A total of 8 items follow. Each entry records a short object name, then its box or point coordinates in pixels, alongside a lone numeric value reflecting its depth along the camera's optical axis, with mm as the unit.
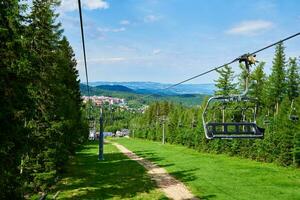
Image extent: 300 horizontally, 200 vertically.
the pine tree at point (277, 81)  67812
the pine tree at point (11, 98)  12820
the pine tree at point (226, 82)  61281
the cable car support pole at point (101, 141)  40094
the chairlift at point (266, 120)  36350
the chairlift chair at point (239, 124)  10664
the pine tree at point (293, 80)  68562
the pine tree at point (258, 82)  69562
